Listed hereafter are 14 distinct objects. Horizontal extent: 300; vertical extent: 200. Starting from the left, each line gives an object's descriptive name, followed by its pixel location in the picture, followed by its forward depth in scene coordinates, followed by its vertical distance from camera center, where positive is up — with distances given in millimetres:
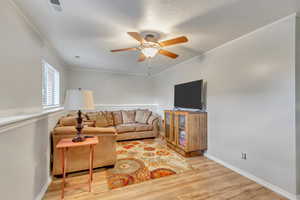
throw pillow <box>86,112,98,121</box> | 4348 -466
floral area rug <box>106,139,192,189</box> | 2252 -1267
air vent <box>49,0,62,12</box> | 1505 +1105
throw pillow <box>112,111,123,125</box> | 4689 -570
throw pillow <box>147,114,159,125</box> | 4646 -610
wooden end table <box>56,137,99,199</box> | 1843 -604
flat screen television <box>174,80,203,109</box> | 3174 +177
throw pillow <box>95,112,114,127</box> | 4363 -616
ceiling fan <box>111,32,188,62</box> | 1965 +884
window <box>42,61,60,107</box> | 2664 +321
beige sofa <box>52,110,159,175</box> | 2227 -853
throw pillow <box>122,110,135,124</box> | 4882 -547
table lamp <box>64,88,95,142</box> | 1971 -4
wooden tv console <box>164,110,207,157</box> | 3053 -723
